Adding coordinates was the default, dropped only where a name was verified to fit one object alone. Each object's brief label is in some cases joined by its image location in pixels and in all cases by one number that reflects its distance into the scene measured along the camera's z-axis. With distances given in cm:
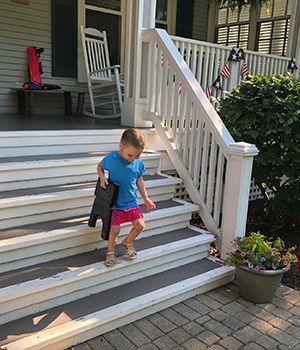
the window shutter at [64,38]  529
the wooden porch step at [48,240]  210
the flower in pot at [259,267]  235
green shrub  306
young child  218
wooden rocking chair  512
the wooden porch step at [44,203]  232
